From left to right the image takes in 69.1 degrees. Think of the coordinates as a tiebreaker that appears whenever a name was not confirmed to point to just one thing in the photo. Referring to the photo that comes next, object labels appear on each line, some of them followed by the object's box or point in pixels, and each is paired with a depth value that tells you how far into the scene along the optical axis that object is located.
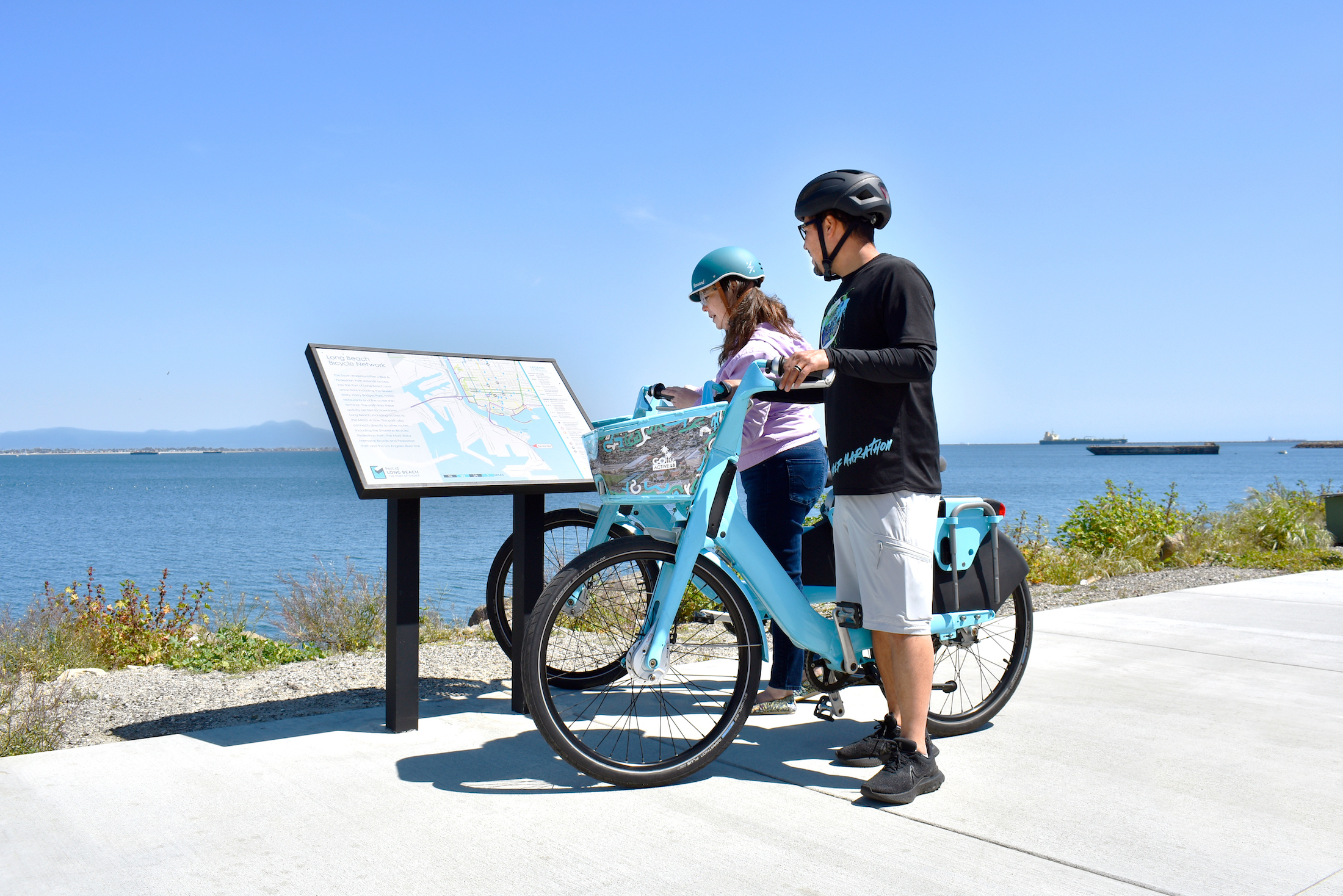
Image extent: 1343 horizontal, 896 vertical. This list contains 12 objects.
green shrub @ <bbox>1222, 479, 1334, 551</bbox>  11.69
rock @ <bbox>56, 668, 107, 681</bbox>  5.33
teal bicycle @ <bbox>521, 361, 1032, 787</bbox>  3.21
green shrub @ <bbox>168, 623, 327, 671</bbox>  5.85
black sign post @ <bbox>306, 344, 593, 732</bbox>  3.73
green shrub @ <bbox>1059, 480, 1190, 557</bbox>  11.18
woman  4.05
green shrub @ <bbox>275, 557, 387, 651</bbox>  6.91
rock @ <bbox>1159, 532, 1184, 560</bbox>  10.95
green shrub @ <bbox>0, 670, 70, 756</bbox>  3.82
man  3.21
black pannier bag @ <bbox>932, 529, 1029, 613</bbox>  3.66
